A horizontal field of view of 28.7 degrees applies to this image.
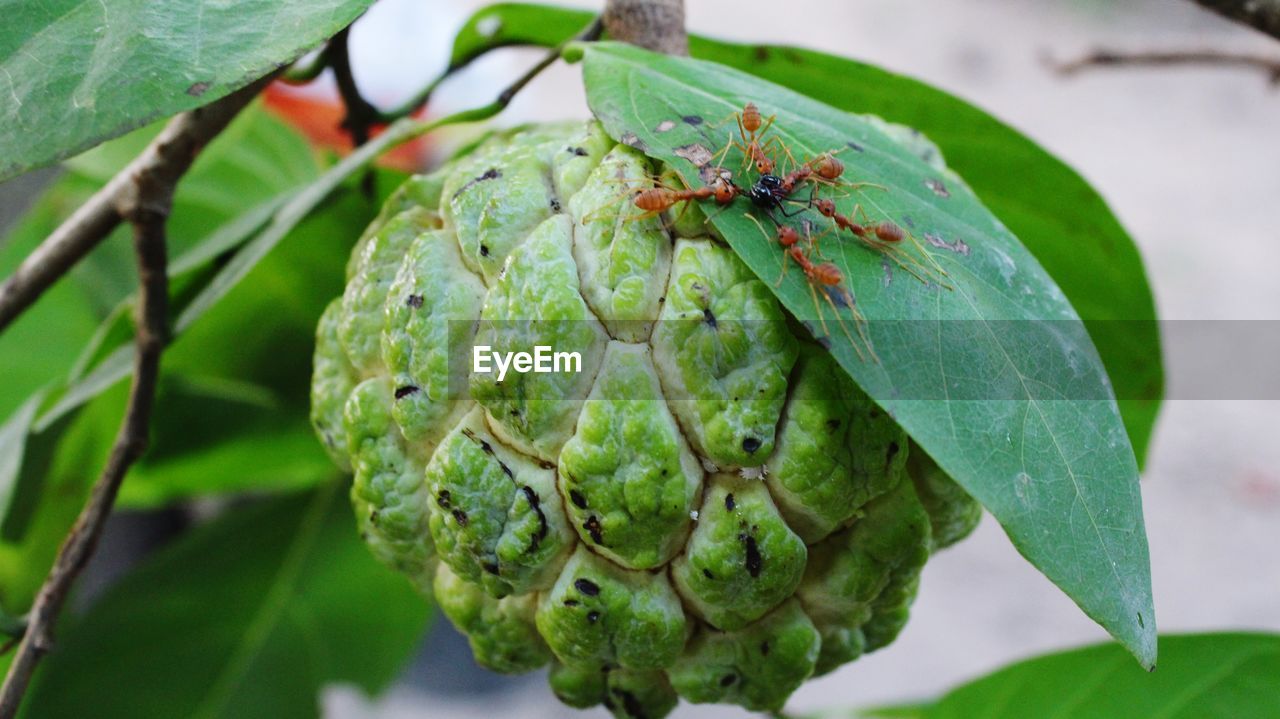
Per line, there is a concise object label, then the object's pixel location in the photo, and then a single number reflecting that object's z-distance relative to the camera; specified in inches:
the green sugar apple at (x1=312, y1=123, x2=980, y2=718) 9.8
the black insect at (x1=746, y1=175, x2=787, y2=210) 9.8
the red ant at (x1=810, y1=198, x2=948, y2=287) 9.7
